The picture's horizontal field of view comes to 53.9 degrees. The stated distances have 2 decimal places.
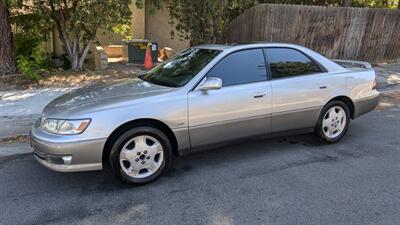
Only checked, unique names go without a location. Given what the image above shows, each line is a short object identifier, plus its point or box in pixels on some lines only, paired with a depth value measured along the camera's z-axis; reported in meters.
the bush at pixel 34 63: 8.95
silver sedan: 3.92
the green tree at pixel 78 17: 9.15
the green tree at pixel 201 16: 9.91
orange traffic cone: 11.97
